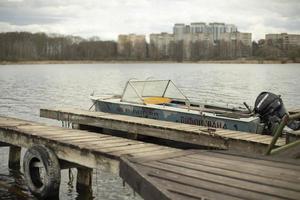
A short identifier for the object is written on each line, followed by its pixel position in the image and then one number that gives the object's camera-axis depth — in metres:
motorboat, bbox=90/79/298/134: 10.58
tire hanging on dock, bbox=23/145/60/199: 7.89
